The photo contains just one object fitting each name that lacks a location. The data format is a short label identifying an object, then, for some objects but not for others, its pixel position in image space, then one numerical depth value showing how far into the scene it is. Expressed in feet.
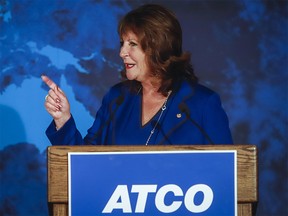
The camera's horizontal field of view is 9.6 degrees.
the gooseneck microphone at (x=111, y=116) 20.33
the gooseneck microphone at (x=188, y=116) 19.97
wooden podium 17.49
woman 19.92
